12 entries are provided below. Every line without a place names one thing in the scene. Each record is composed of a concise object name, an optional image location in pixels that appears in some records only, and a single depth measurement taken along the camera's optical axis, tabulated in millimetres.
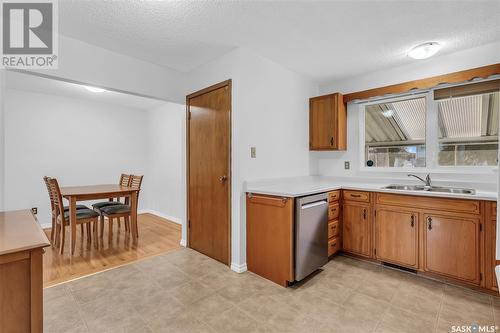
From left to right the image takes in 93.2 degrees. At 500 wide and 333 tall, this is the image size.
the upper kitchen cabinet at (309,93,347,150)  3248
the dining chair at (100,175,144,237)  3404
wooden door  2684
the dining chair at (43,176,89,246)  3330
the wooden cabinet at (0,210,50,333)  1074
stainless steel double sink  2441
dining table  2975
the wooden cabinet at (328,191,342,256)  2695
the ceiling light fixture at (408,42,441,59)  2398
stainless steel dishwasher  2166
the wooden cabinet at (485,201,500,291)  1995
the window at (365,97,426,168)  3000
